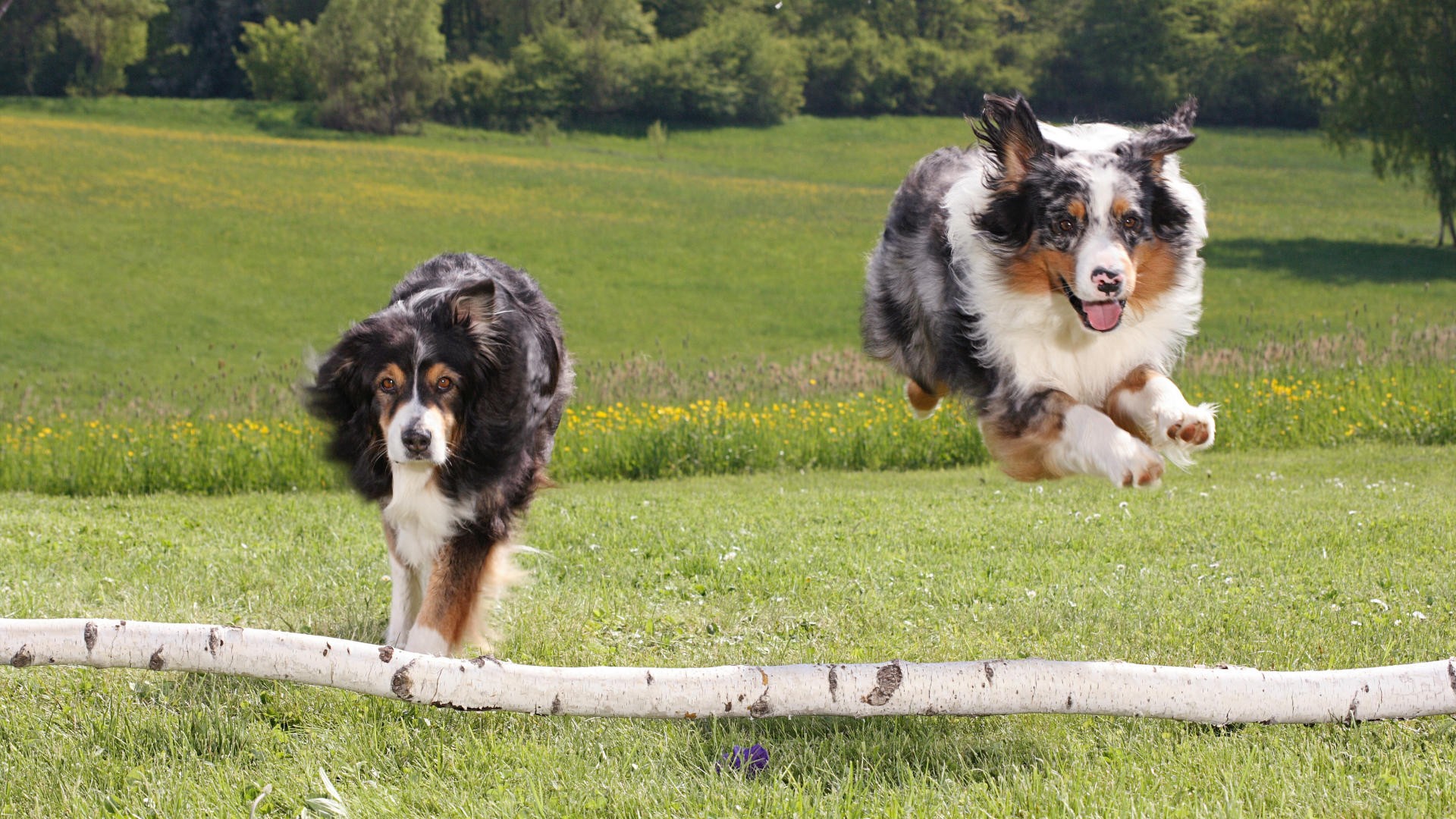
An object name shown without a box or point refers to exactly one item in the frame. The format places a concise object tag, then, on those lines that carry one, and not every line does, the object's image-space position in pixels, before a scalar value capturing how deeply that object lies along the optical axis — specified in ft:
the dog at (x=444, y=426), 15.37
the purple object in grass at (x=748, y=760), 16.10
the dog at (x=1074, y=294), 14.25
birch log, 15.16
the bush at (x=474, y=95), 161.89
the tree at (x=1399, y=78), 102.22
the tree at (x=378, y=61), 148.36
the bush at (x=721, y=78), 155.53
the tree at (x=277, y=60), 156.46
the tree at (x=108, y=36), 148.05
